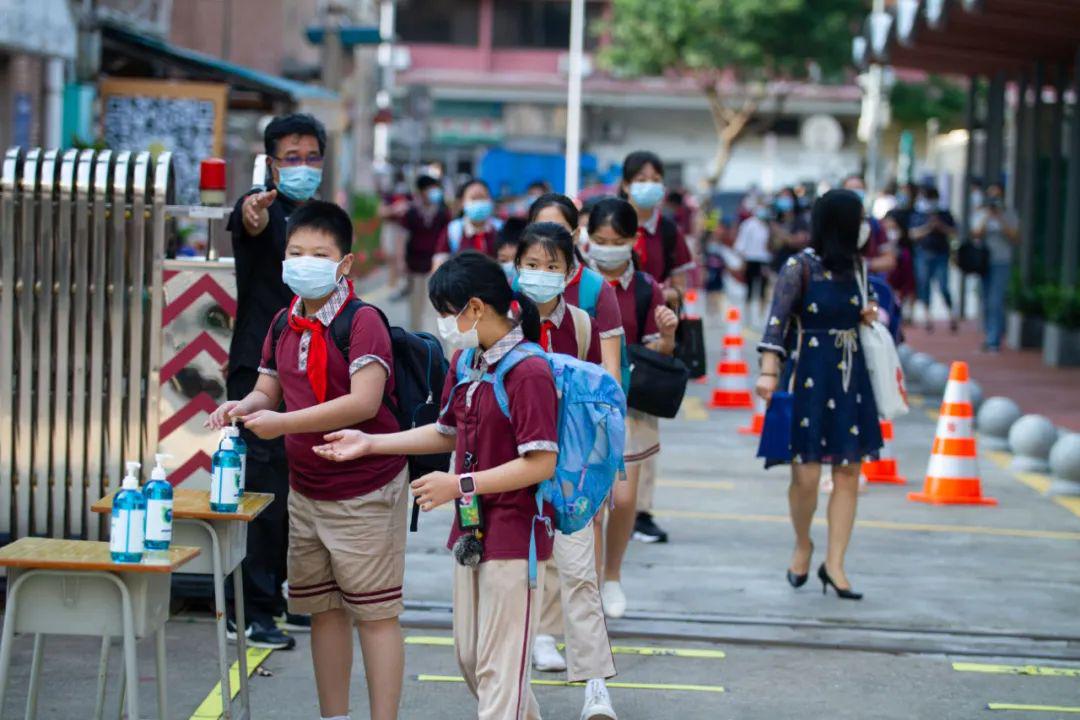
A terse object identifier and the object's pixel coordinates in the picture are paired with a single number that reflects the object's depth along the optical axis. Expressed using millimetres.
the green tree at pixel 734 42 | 49344
